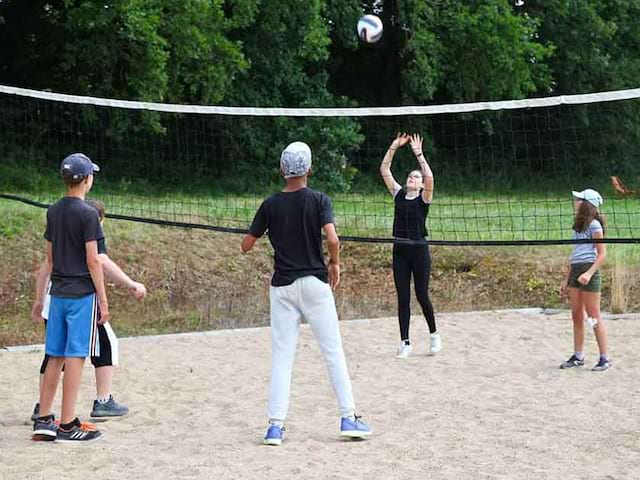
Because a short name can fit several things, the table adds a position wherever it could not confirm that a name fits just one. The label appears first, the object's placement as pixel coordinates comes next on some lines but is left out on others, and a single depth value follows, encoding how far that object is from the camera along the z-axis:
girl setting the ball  14.24
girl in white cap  13.06
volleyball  18.44
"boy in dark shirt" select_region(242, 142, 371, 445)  9.62
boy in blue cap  9.58
